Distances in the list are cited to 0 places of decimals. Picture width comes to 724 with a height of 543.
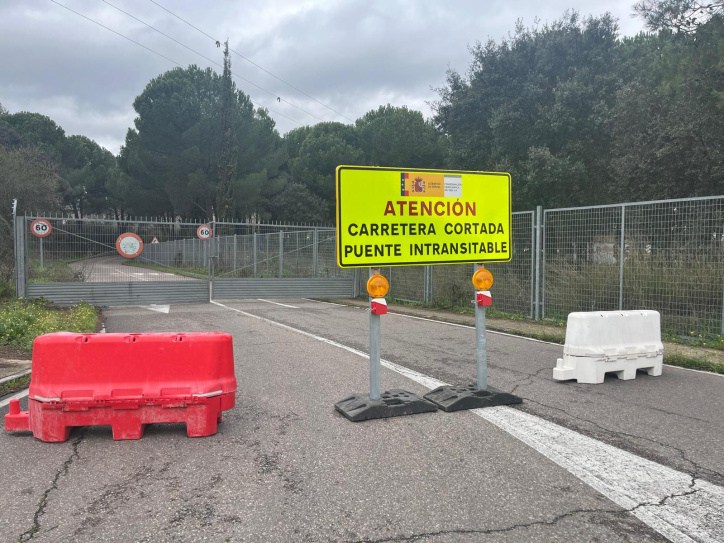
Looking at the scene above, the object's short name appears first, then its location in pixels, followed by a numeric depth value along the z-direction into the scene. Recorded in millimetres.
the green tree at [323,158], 54156
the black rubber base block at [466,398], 5180
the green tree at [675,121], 15555
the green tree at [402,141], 43062
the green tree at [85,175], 63656
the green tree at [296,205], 50719
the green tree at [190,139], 45875
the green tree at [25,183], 28922
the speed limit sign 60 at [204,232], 17720
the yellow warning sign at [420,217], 5078
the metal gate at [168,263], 15070
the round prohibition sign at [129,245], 16125
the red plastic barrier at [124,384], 4355
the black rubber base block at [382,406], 4871
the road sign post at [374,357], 5062
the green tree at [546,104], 23609
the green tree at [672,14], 15492
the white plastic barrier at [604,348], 6297
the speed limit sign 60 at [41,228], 14875
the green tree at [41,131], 60156
